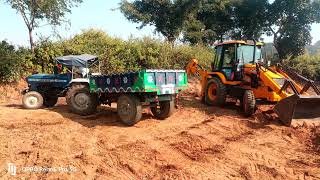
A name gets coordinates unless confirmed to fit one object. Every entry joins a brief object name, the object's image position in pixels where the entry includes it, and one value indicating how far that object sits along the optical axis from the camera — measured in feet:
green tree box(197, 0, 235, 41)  61.53
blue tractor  25.91
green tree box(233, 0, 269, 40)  62.10
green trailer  20.54
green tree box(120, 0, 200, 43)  57.47
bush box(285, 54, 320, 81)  52.97
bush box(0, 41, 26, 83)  32.32
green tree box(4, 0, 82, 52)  35.24
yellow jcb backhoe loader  21.30
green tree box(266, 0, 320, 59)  58.31
